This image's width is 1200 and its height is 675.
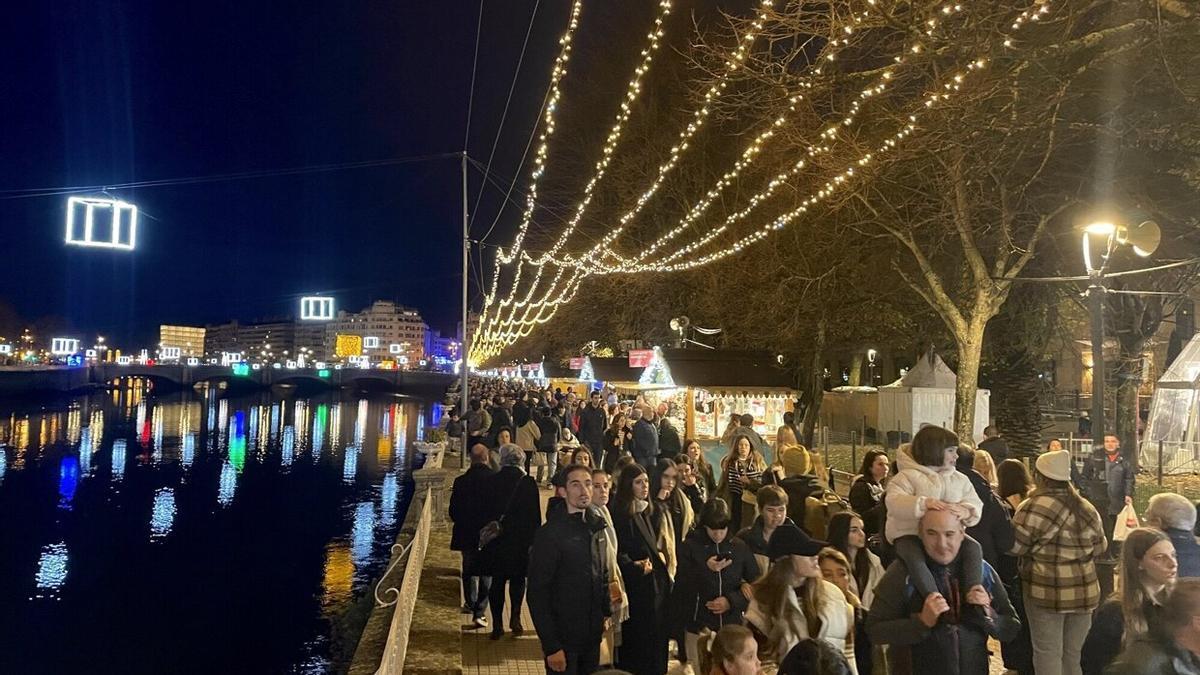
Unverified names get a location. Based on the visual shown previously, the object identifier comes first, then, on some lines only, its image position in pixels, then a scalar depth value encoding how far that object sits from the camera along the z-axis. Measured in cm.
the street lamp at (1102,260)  941
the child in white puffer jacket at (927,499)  349
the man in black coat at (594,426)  1588
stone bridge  10323
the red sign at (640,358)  2355
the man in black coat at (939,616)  345
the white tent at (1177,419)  1691
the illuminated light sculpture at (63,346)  10912
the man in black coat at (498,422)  1367
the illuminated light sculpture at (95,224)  1359
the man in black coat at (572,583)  444
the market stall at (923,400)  2195
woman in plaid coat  490
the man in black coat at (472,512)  728
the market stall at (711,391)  2072
